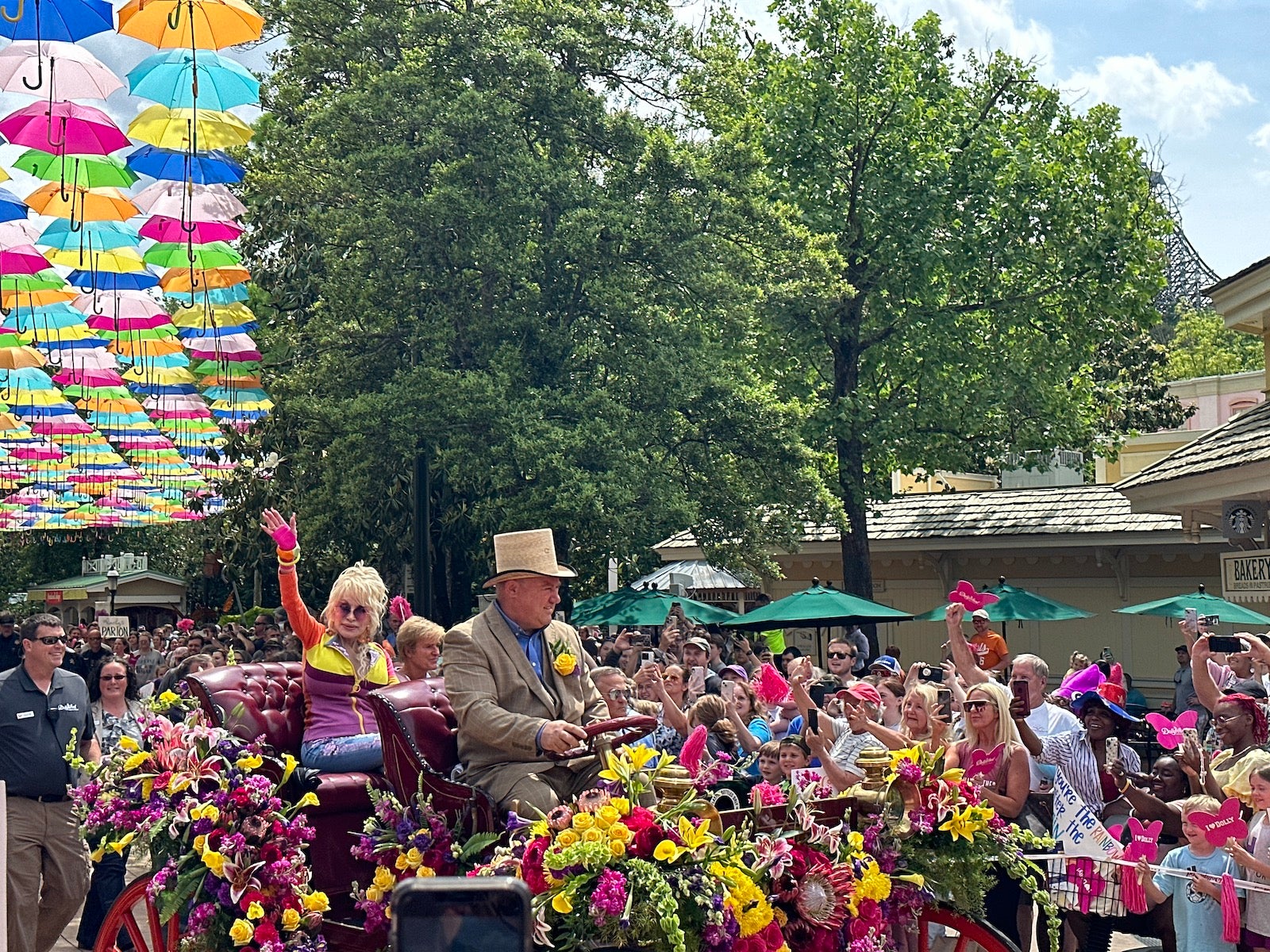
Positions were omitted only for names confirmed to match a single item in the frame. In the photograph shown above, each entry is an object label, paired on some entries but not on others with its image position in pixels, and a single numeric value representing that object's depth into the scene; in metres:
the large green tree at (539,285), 22.42
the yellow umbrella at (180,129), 13.34
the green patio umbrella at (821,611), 18.91
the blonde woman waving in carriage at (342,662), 7.71
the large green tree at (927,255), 27.47
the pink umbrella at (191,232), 15.74
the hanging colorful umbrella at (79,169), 13.41
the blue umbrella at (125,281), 19.06
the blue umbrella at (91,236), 15.79
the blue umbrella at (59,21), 10.32
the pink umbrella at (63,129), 12.25
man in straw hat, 5.98
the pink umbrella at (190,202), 14.93
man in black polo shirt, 8.72
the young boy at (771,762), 8.77
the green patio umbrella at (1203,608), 17.03
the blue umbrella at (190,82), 12.80
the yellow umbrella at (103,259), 16.31
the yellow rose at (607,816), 5.09
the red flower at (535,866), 5.09
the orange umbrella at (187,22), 10.85
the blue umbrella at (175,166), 13.82
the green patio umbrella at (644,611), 21.86
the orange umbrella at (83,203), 13.90
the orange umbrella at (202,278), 17.44
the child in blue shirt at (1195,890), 7.18
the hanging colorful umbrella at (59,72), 11.52
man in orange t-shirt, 11.42
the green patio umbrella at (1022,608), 20.77
